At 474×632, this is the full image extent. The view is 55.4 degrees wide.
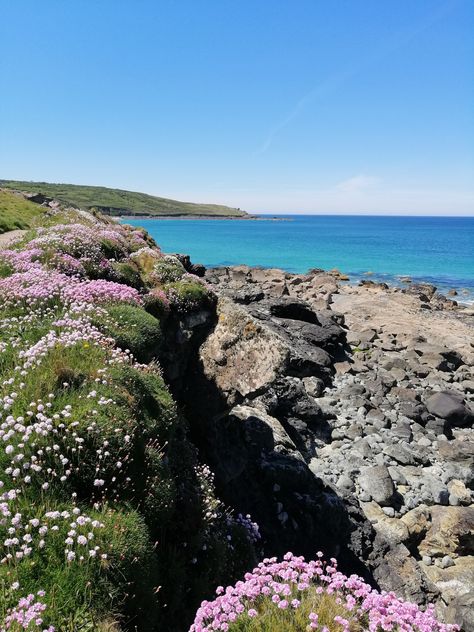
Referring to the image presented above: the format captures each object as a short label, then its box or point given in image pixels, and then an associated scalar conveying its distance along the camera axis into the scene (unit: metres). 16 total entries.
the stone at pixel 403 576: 11.35
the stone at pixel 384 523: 13.32
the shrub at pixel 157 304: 12.70
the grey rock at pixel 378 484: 15.05
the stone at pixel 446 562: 12.69
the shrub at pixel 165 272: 15.23
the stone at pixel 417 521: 13.64
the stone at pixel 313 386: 23.91
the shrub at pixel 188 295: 13.77
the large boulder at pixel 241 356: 12.86
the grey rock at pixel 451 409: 21.58
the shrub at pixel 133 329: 9.81
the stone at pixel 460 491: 15.53
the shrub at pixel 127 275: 13.84
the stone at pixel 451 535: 13.12
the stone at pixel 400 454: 17.89
